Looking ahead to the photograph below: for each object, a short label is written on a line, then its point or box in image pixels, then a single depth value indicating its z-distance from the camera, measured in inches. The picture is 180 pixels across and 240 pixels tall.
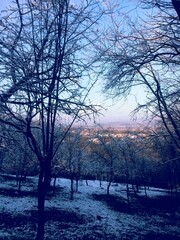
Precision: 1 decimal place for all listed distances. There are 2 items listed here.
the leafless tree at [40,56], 120.6
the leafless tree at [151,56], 170.6
